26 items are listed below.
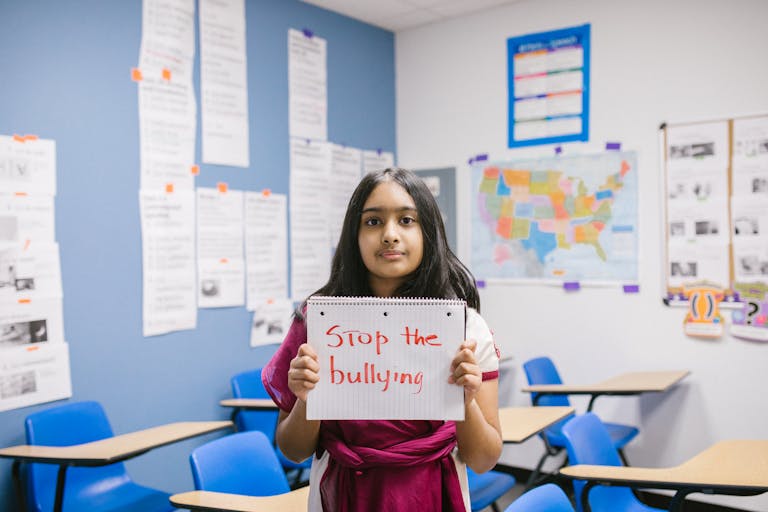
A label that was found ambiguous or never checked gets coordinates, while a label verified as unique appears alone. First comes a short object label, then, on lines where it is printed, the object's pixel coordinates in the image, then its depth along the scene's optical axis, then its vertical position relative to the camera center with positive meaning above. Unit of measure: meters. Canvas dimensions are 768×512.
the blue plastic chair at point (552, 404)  3.31 -0.89
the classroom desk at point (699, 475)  1.81 -0.68
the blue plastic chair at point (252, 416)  3.25 -0.85
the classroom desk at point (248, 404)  2.93 -0.73
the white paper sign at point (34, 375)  2.57 -0.51
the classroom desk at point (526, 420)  2.30 -0.68
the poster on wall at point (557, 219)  3.68 +0.14
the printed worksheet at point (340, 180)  4.12 +0.41
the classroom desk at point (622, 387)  3.04 -0.69
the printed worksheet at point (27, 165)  2.57 +0.34
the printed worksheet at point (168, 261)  3.06 -0.07
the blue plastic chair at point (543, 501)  1.39 -0.56
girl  1.11 -0.25
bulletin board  3.25 +0.17
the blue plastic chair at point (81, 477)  2.46 -0.91
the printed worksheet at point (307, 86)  3.86 +0.96
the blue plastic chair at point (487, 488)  2.39 -0.94
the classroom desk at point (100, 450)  2.14 -0.69
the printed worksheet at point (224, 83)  3.36 +0.86
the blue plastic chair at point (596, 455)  2.15 -0.73
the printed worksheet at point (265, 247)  3.57 -0.01
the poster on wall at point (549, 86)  3.80 +0.93
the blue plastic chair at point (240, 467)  1.92 -0.68
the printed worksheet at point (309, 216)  3.86 +0.18
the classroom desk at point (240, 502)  1.71 -0.69
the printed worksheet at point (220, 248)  3.30 -0.01
